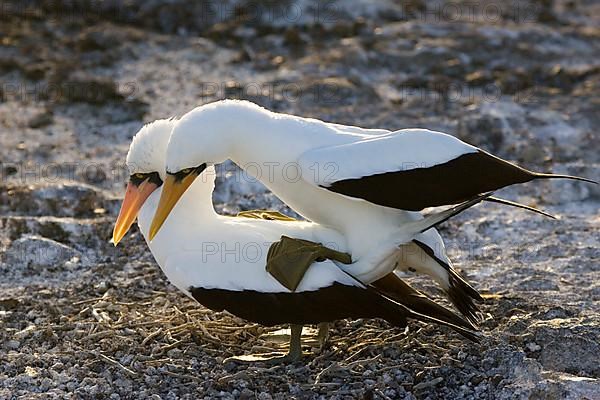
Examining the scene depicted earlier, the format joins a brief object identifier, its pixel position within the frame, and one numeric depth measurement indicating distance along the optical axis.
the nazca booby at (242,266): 11.23
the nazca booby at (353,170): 10.95
